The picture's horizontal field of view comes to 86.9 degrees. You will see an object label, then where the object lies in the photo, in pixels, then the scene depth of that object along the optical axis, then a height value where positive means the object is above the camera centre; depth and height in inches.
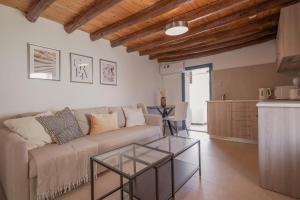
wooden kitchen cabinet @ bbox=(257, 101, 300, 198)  61.1 -19.4
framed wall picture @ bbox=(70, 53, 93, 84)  113.5 +24.6
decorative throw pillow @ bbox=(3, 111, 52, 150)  69.2 -12.7
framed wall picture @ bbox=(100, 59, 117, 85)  132.6 +24.9
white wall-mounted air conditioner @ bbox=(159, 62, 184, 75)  190.7 +39.7
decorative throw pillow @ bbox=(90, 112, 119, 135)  101.1 -14.6
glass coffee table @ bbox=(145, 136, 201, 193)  66.8 -23.9
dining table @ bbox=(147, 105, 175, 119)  174.7 -10.2
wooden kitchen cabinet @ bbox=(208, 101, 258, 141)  131.5 -17.7
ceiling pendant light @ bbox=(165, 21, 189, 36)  89.7 +42.3
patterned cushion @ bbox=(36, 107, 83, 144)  77.2 -12.8
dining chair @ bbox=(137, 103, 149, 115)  148.9 -6.3
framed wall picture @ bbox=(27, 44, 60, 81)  93.4 +24.2
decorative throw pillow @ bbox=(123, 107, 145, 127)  125.5 -13.1
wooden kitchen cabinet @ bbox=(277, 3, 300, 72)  74.6 +32.7
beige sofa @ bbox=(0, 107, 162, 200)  57.2 -23.6
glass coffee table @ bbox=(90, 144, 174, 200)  54.5 -24.1
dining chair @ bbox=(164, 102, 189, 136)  154.9 -11.8
